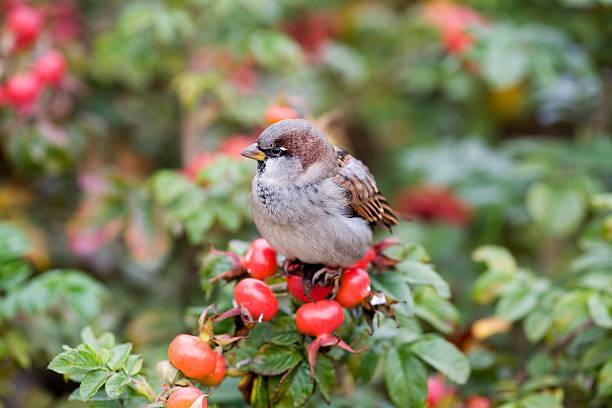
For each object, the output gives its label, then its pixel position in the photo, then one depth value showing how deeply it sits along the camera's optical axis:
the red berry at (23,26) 1.88
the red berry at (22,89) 1.86
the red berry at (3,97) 1.86
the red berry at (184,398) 1.67
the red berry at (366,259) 1.73
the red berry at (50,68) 1.87
